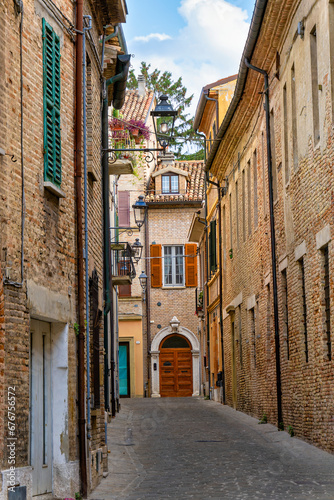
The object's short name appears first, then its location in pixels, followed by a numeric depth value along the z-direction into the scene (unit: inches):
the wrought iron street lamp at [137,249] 1216.8
